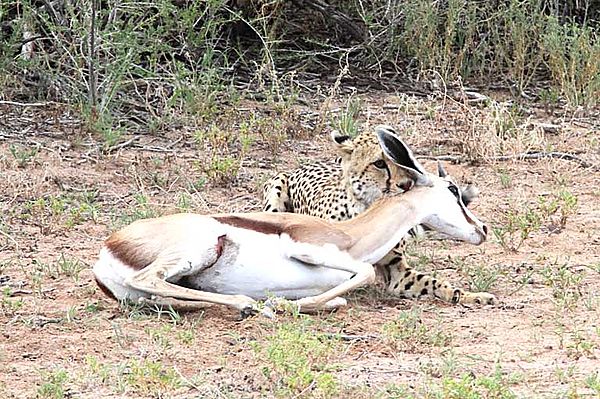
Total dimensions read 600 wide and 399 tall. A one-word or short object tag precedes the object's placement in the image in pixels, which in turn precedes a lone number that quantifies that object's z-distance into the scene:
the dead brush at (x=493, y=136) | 16.59
